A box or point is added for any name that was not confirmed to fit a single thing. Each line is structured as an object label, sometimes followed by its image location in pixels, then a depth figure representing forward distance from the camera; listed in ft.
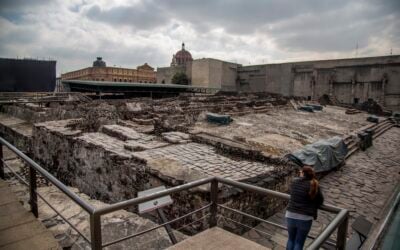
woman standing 11.82
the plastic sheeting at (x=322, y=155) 30.03
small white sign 9.84
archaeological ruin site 11.12
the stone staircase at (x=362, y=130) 48.00
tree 173.22
